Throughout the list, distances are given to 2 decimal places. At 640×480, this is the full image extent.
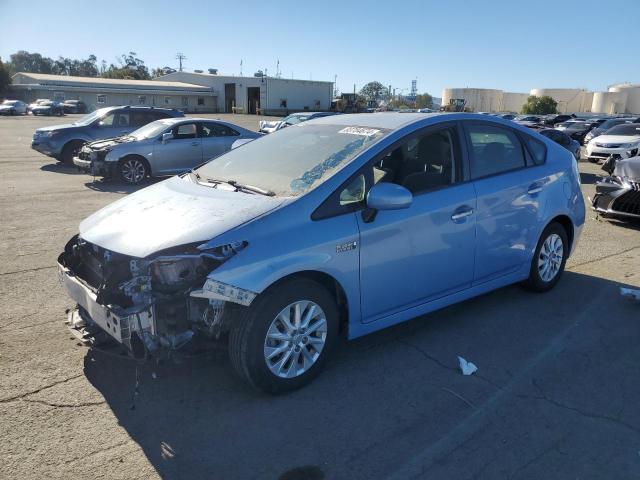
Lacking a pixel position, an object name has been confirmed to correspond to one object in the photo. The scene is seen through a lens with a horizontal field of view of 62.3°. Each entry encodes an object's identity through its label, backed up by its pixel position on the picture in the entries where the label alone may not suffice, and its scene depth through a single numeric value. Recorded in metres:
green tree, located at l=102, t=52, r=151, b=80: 101.00
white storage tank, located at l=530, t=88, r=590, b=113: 93.75
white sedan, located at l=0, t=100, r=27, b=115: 51.72
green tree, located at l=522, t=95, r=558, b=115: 75.88
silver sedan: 11.98
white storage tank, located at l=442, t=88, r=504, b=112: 94.81
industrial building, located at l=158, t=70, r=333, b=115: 64.50
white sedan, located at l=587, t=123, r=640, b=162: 17.98
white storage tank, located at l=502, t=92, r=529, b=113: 98.19
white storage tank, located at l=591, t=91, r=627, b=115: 88.75
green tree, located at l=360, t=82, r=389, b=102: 146.62
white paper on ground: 3.79
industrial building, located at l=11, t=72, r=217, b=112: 60.97
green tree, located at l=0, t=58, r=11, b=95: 70.31
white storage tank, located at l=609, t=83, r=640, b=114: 90.81
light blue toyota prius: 3.18
